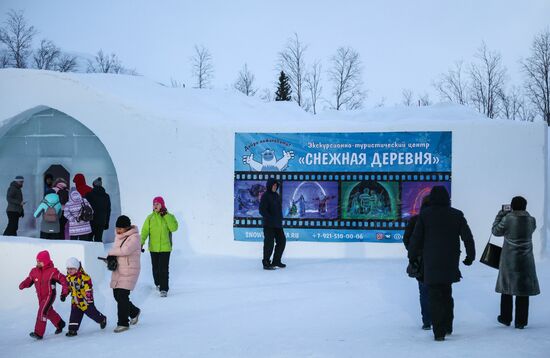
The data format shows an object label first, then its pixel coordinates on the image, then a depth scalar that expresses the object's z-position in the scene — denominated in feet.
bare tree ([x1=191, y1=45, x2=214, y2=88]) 132.67
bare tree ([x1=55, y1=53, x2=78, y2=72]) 171.42
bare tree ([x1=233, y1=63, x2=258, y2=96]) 141.12
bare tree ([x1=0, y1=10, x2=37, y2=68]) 150.00
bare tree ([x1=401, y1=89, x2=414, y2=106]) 143.74
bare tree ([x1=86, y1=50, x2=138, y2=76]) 191.70
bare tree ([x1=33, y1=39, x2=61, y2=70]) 171.22
